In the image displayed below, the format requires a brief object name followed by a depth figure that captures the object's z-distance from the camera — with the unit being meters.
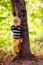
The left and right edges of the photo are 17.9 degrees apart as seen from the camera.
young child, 3.81
